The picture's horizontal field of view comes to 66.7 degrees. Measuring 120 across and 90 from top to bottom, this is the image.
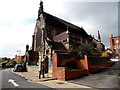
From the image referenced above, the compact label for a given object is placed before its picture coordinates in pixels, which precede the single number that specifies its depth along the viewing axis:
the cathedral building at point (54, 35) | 19.87
